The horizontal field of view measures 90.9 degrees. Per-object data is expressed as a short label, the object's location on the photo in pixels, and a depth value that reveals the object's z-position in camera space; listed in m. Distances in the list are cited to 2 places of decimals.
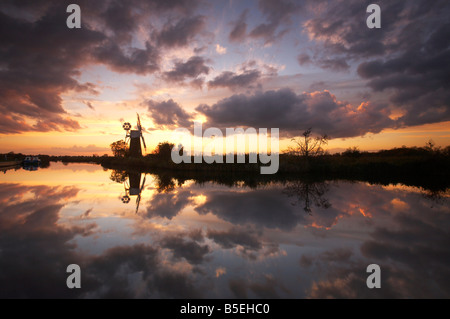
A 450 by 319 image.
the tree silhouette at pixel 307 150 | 30.73
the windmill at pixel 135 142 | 57.75
